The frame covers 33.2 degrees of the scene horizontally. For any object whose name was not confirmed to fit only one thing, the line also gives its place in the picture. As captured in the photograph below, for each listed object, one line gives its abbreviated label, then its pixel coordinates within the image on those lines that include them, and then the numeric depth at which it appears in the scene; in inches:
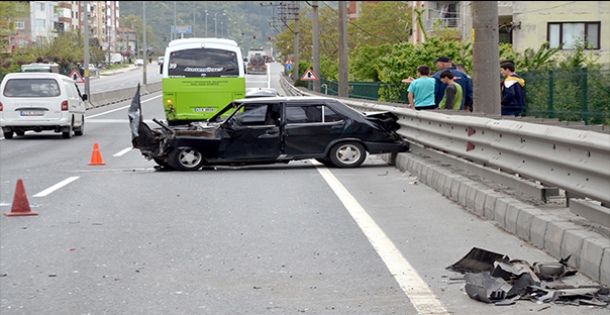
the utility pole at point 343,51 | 1487.5
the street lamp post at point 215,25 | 4215.1
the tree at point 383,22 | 3267.7
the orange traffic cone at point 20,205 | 457.4
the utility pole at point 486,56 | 632.4
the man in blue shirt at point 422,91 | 705.6
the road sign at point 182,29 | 4169.8
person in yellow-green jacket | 680.4
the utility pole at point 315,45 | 1941.4
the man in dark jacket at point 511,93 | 644.1
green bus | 1267.2
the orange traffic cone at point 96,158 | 756.6
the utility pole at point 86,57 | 2111.1
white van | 1066.1
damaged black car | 681.6
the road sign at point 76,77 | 2034.8
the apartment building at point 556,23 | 2007.9
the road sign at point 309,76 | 2196.1
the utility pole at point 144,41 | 2974.2
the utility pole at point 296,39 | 3272.6
